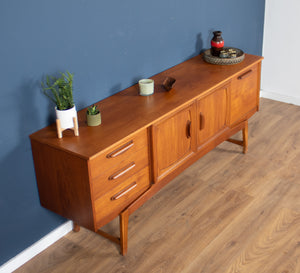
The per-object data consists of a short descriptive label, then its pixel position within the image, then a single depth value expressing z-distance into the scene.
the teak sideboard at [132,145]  2.26
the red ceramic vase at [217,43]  3.26
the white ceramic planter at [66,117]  2.30
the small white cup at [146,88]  2.74
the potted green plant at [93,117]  2.40
